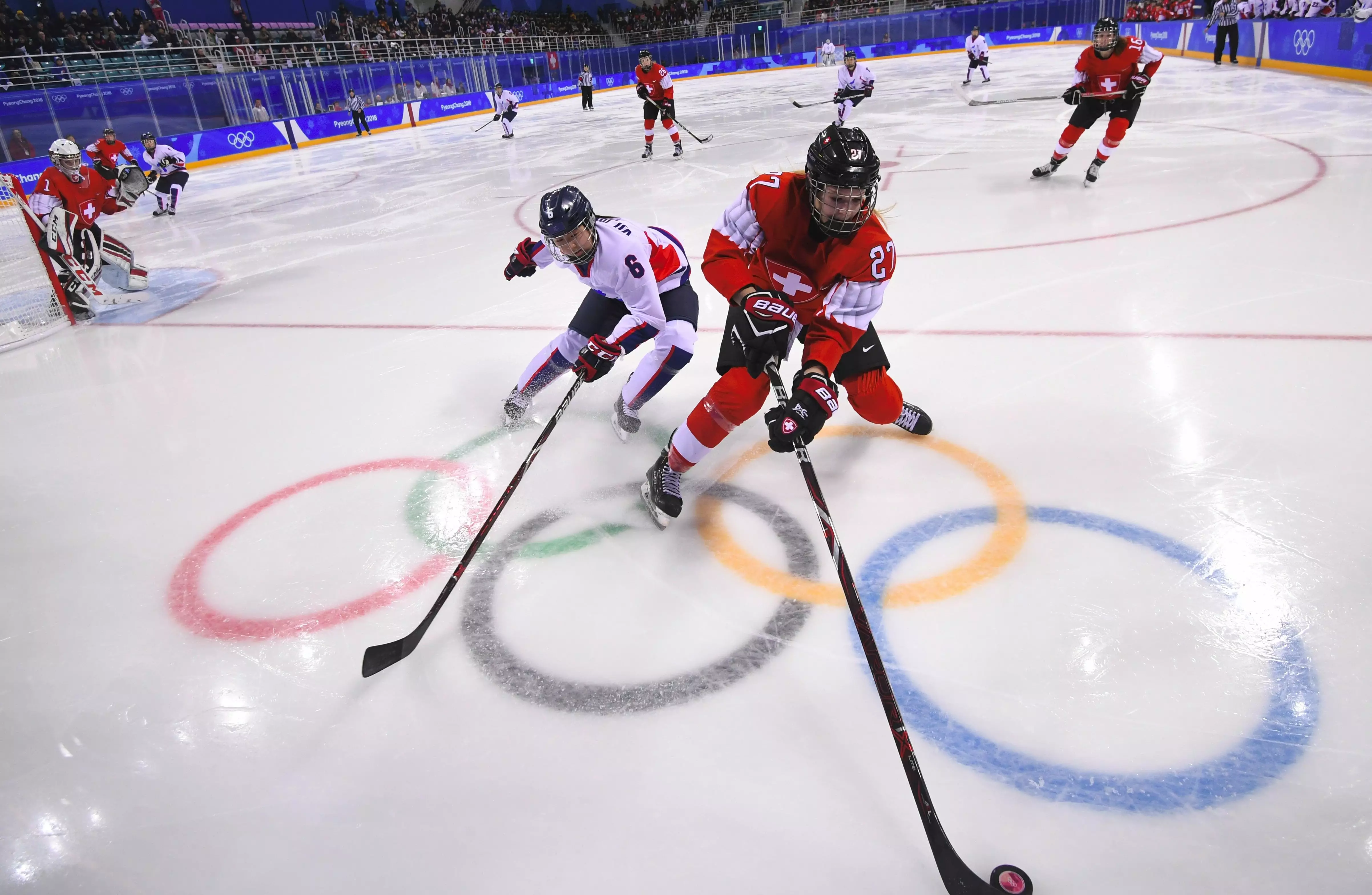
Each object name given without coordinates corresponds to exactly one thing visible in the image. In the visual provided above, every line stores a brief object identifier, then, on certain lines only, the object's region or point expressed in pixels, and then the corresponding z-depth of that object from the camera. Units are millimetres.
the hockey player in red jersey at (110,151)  8508
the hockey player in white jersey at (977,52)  13156
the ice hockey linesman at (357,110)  16062
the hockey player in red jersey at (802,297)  1812
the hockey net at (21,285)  4605
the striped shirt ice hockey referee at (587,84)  17688
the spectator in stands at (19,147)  10773
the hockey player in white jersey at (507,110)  12883
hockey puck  1146
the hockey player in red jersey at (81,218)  4758
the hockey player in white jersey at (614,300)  2461
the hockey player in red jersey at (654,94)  9453
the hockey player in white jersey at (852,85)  10570
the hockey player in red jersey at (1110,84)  5641
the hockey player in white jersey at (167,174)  7734
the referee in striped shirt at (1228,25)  13219
